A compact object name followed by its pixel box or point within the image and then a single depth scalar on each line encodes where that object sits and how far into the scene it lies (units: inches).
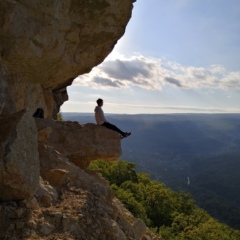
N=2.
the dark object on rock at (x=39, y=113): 540.0
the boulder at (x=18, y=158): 263.6
